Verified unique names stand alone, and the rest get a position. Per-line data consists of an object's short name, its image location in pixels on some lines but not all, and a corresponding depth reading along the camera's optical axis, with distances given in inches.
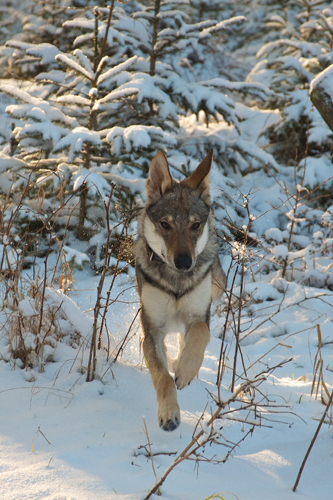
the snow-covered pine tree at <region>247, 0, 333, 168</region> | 683.4
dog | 245.0
